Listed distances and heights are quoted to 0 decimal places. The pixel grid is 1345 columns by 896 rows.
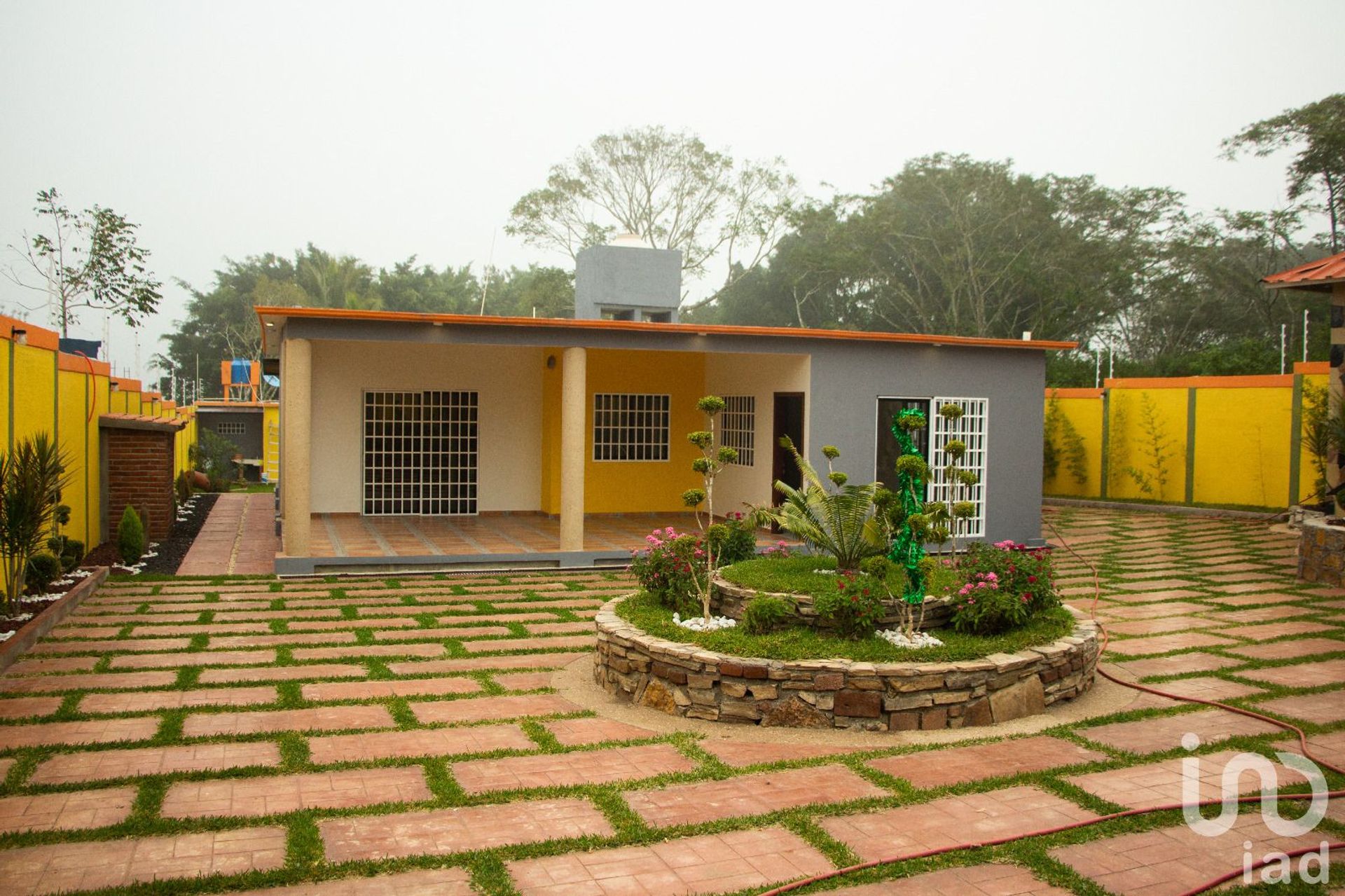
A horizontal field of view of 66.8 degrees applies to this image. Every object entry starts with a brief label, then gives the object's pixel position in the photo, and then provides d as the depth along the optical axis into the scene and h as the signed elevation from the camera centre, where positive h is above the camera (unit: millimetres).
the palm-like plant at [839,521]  7938 -653
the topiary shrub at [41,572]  8570 -1214
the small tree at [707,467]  6984 -205
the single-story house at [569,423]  11216 +193
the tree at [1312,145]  25516 +7848
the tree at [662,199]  37094 +8910
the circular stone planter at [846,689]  5746 -1439
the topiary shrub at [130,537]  11180 -1183
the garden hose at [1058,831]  3713 -1613
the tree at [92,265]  19547 +3228
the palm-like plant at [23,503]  7879 -591
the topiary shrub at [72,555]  9680 -1224
